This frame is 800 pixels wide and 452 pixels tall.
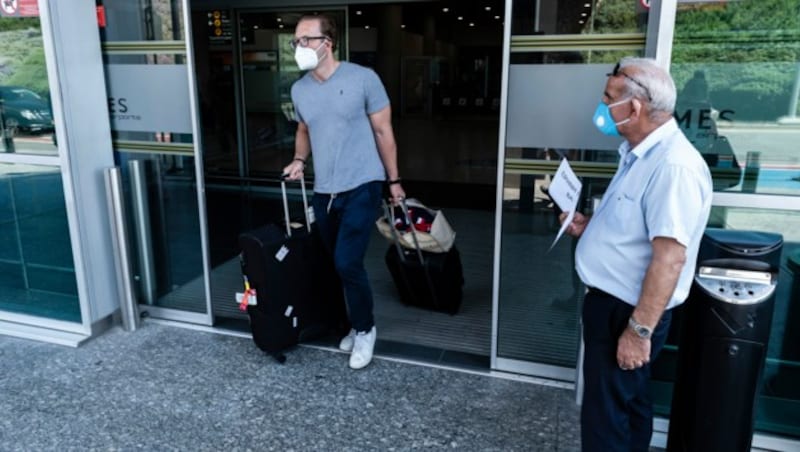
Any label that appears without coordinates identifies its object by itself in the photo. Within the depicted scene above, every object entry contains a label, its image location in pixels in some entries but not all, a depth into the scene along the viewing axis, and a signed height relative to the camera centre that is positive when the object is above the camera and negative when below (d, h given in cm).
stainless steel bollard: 358 -106
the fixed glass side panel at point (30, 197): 344 -73
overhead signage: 775 +58
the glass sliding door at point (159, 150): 351 -45
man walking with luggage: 303 -38
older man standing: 178 -52
